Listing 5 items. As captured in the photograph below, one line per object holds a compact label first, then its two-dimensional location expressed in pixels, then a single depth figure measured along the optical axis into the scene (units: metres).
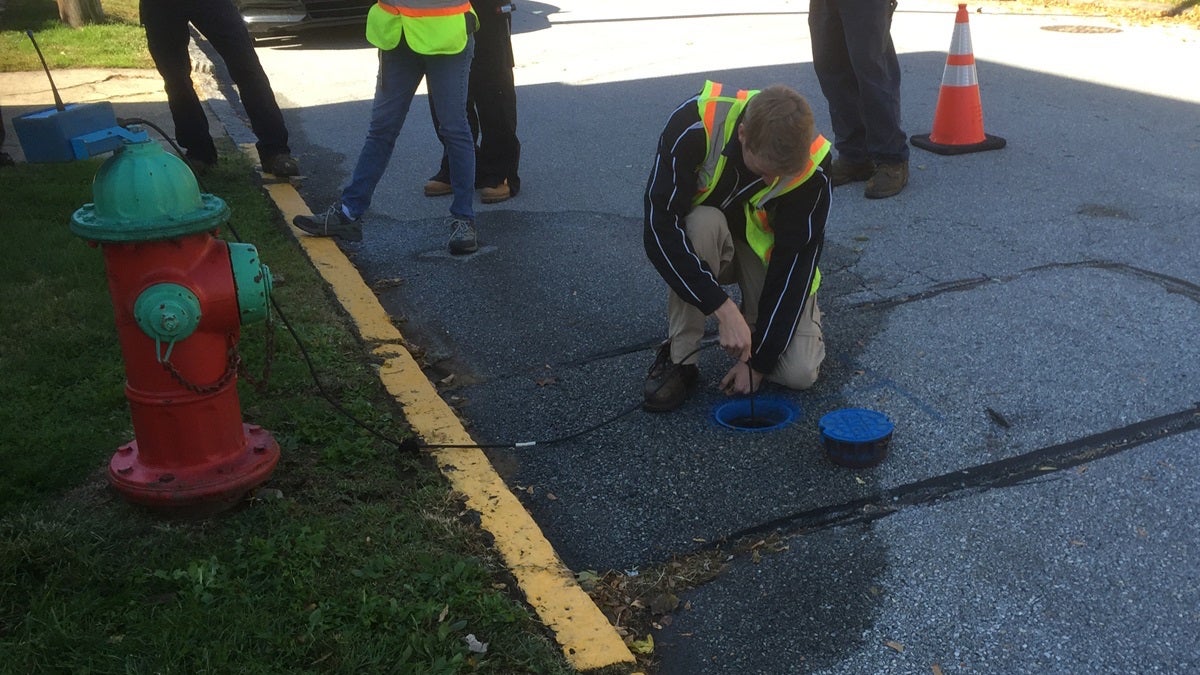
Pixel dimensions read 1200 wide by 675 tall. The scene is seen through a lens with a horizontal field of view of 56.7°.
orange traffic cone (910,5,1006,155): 6.50
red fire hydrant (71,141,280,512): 2.77
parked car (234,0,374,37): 11.70
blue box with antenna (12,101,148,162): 2.88
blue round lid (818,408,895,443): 3.23
